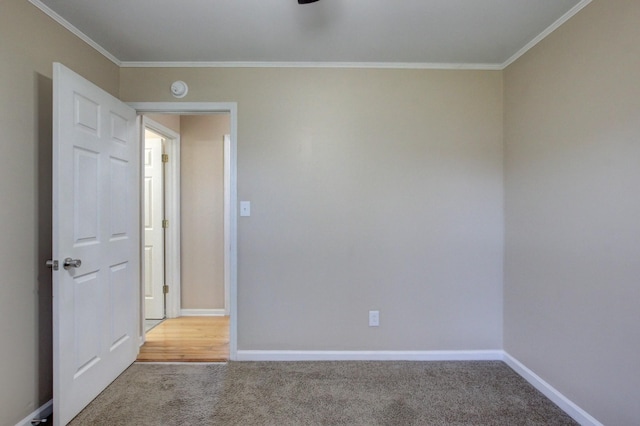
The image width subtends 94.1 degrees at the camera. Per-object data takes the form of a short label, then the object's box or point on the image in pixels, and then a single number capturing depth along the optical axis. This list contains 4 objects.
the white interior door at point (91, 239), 1.64
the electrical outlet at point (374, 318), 2.41
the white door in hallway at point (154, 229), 3.33
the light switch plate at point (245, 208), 2.39
